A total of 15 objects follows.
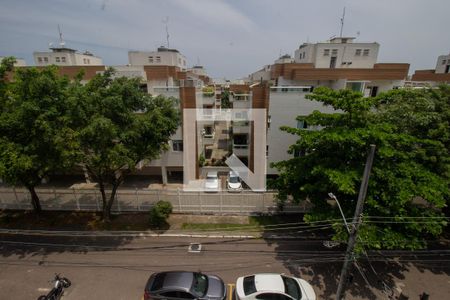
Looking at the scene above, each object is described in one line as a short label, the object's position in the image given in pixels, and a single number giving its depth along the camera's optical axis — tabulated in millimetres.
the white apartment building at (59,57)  39562
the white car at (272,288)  8852
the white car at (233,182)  19152
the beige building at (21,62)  40953
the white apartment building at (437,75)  27642
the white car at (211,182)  19323
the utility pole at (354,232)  6122
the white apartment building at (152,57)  38312
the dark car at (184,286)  8914
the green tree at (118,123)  11367
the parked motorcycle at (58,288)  8992
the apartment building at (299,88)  18016
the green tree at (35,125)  10734
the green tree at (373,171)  9578
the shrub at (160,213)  13873
